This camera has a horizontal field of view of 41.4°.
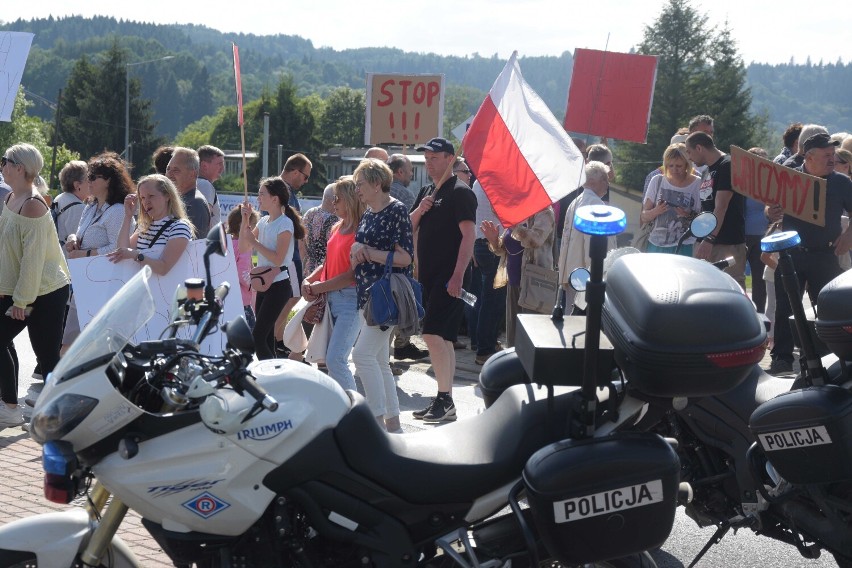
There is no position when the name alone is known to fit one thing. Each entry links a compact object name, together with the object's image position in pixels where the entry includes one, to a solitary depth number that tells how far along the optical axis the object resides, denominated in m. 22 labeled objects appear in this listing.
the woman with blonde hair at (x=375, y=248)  7.23
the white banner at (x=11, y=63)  10.64
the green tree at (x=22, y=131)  89.19
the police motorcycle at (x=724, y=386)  3.56
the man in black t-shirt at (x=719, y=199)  9.59
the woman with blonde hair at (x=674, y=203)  9.72
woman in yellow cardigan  7.63
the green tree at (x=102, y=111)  103.25
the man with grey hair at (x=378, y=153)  10.88
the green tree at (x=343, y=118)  118.62
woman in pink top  7.45
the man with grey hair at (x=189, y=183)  8.79
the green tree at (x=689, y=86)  76.38
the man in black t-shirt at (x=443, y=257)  7.98
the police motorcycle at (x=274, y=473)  3.38
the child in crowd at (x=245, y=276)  9.34
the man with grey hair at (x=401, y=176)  10.20
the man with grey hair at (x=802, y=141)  9.29
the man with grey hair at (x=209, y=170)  9.66
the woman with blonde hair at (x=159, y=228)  7.22
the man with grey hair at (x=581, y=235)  9.09
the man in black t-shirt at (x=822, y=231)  8.67
